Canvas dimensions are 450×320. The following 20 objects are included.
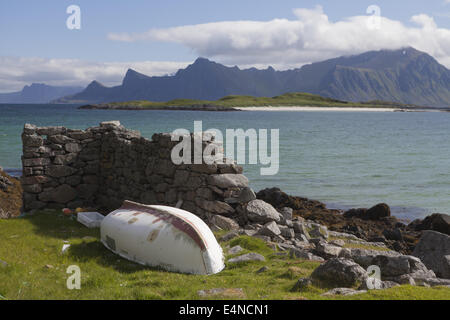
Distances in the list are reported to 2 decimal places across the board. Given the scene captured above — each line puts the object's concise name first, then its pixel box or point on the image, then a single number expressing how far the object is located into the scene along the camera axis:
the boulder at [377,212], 18.09
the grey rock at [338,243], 12.00
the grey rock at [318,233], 13.09
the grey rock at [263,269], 8.21
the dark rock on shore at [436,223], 15.62
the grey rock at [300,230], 12.16
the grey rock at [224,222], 11.82
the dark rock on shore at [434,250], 9.91
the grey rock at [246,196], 12.33
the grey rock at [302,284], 6.83
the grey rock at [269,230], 11.31
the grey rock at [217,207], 12.30
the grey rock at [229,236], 10.73
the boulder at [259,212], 12.15
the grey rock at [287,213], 14.46
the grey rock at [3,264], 7.94
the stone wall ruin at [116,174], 12.52
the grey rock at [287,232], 11.69
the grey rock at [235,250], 9.70
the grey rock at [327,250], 9.66
